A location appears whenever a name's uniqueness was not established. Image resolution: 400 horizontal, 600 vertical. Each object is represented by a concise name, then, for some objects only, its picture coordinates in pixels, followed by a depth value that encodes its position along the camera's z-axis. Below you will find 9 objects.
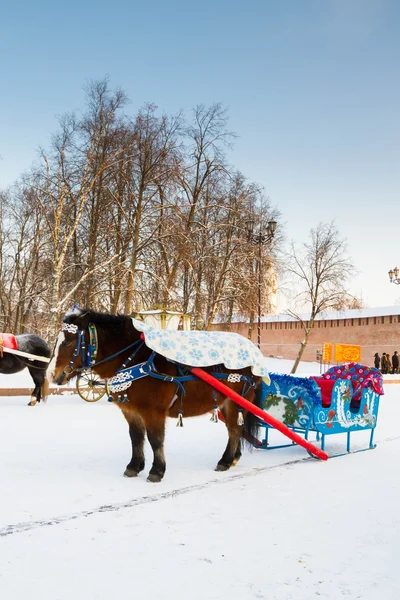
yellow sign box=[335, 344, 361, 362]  36.53
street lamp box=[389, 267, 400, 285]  29.33
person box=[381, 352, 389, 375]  36.41
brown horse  5.64
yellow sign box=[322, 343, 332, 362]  36.00
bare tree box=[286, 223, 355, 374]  34.12
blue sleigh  7.01
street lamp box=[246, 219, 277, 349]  21.94
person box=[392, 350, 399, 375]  35.62
